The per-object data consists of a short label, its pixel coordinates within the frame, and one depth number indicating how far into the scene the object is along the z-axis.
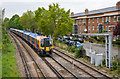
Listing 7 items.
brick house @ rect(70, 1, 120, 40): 42.06
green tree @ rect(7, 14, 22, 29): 97.41
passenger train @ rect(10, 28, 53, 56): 23.27
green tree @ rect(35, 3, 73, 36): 34.31
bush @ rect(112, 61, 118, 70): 15.80
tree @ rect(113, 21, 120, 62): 33.10
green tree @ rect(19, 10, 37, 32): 61.26
